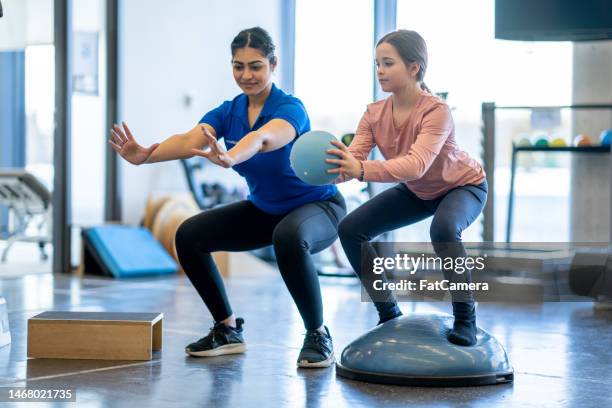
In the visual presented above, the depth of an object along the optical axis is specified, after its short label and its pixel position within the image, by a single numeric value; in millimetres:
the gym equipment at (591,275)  5246
